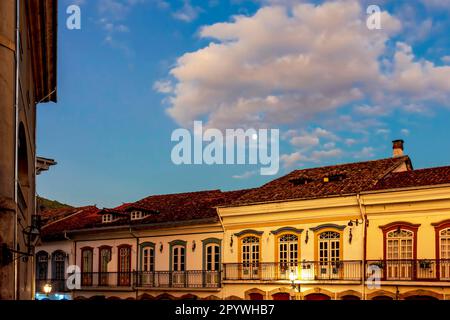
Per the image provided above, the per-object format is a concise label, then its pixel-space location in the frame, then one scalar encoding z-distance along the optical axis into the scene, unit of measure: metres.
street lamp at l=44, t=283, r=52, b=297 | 37.48
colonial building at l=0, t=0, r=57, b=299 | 9.98
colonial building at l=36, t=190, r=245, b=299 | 36.62
